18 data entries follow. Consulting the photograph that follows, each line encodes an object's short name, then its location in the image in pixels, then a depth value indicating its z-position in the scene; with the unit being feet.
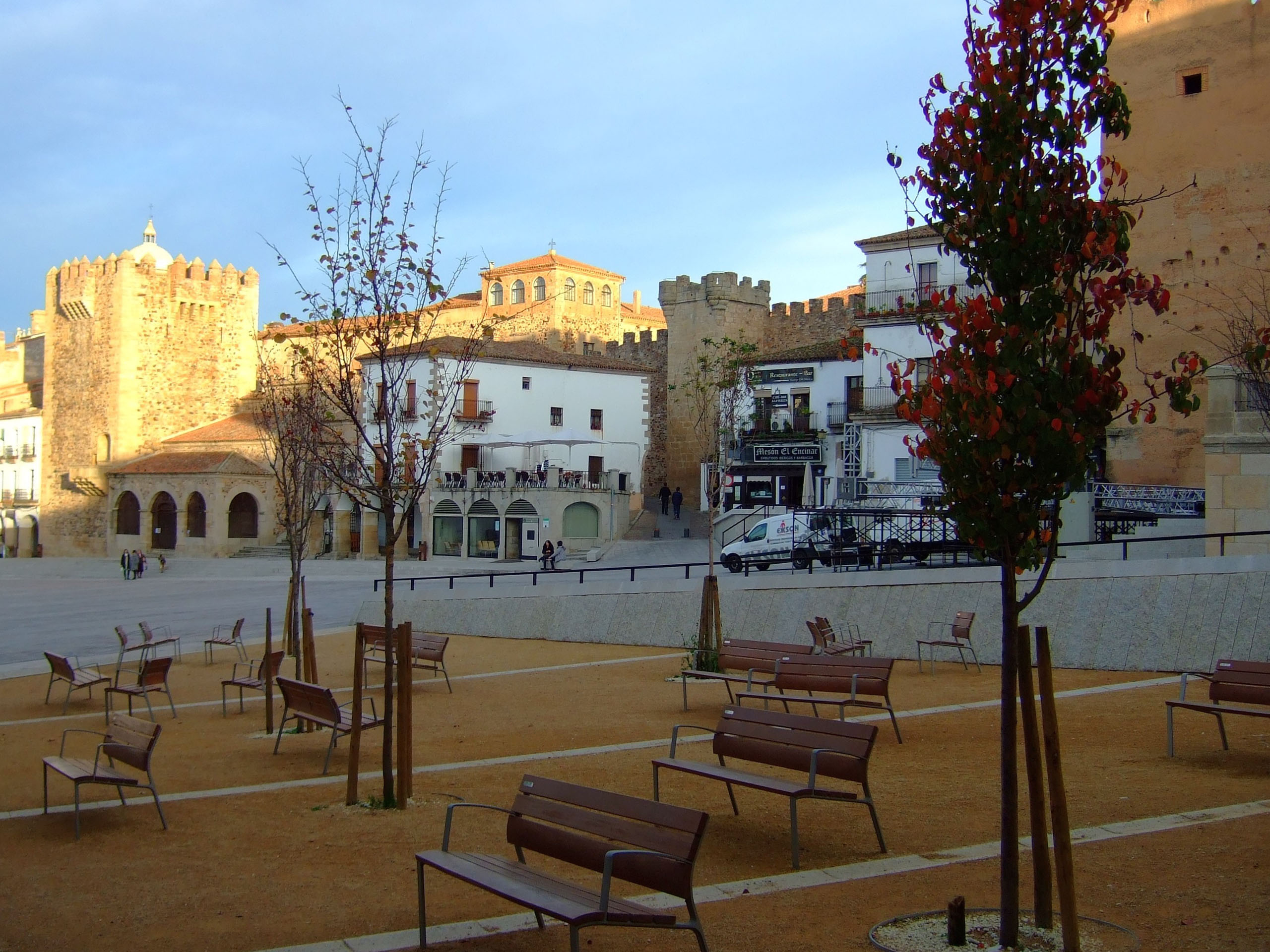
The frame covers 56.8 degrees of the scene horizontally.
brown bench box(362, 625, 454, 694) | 43.01
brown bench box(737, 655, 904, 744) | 31.12
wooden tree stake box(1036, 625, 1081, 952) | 14.69
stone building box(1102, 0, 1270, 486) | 87.25
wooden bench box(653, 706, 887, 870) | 20.70
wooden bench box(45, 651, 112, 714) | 39.42
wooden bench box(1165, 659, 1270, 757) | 27.40
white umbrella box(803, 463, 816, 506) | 125.70
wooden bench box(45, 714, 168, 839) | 23.29
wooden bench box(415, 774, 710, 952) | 14.24
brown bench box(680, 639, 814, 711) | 37.19
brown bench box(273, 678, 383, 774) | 28.68
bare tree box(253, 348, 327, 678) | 43.39
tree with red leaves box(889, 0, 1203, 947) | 15.43
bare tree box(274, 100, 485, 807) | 26.84
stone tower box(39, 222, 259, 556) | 181.78
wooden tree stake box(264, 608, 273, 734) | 33.71
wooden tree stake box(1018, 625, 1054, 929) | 15.61
